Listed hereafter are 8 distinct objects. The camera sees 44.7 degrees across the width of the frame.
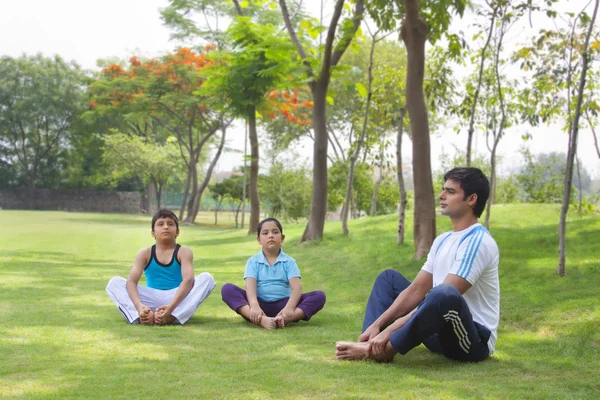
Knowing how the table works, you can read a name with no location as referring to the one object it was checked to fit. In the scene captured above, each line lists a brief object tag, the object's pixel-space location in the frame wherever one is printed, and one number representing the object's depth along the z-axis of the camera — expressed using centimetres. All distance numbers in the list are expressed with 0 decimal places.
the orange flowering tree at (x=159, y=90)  3350
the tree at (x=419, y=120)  1116
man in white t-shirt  451
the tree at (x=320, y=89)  1616
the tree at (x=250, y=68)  1773
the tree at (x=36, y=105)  6078
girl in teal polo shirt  669
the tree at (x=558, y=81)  845
